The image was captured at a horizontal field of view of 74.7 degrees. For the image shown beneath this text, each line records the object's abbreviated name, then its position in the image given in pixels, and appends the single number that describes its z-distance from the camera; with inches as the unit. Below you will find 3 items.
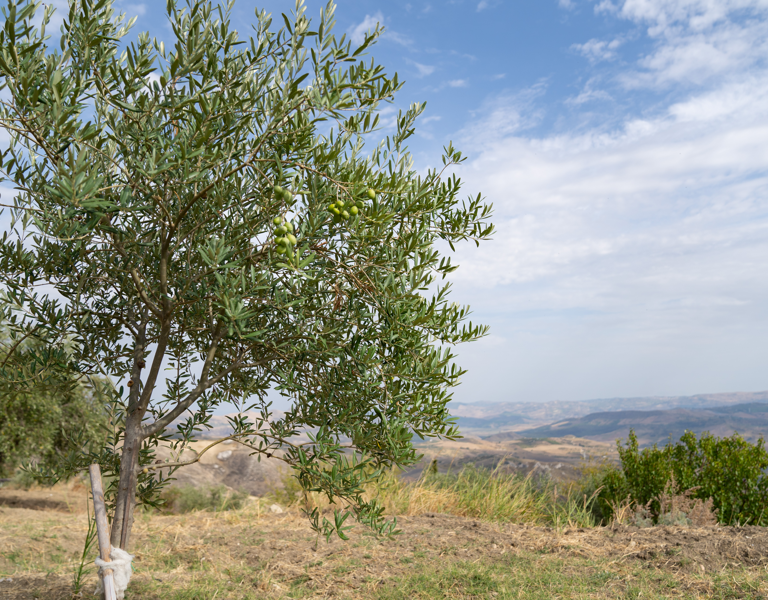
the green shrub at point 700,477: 368.8
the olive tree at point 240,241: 109.9
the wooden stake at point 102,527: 149.3
